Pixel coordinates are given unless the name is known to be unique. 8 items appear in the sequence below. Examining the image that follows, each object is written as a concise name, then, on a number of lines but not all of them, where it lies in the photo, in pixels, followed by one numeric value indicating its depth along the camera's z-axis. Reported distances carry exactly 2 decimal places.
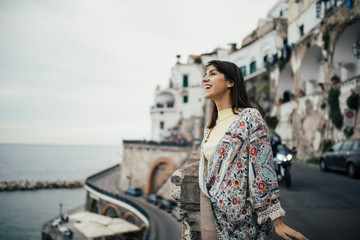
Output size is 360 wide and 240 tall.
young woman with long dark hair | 1.61
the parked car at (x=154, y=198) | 22.43
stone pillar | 2.62
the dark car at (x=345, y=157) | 8.19
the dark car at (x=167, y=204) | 20.54
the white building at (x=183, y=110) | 35.12
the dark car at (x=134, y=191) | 25.48
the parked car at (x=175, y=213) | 17.74
